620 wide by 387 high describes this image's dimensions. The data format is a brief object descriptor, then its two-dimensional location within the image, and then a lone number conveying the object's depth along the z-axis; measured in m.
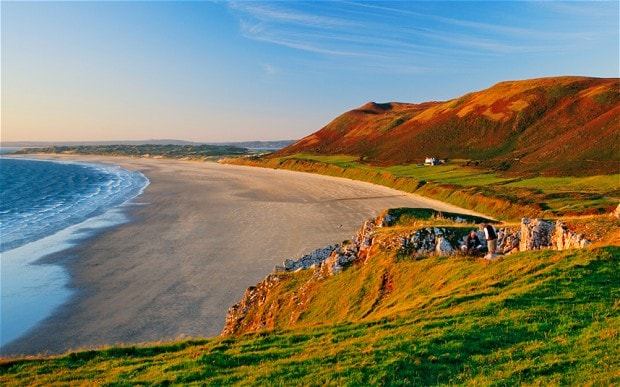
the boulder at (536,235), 19.48
